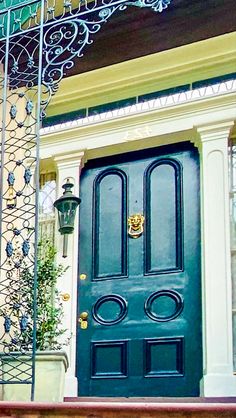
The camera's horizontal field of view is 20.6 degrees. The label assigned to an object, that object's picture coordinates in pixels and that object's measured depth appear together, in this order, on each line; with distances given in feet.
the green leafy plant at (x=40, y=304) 13.42
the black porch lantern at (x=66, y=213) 16.02
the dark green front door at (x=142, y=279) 14.53
